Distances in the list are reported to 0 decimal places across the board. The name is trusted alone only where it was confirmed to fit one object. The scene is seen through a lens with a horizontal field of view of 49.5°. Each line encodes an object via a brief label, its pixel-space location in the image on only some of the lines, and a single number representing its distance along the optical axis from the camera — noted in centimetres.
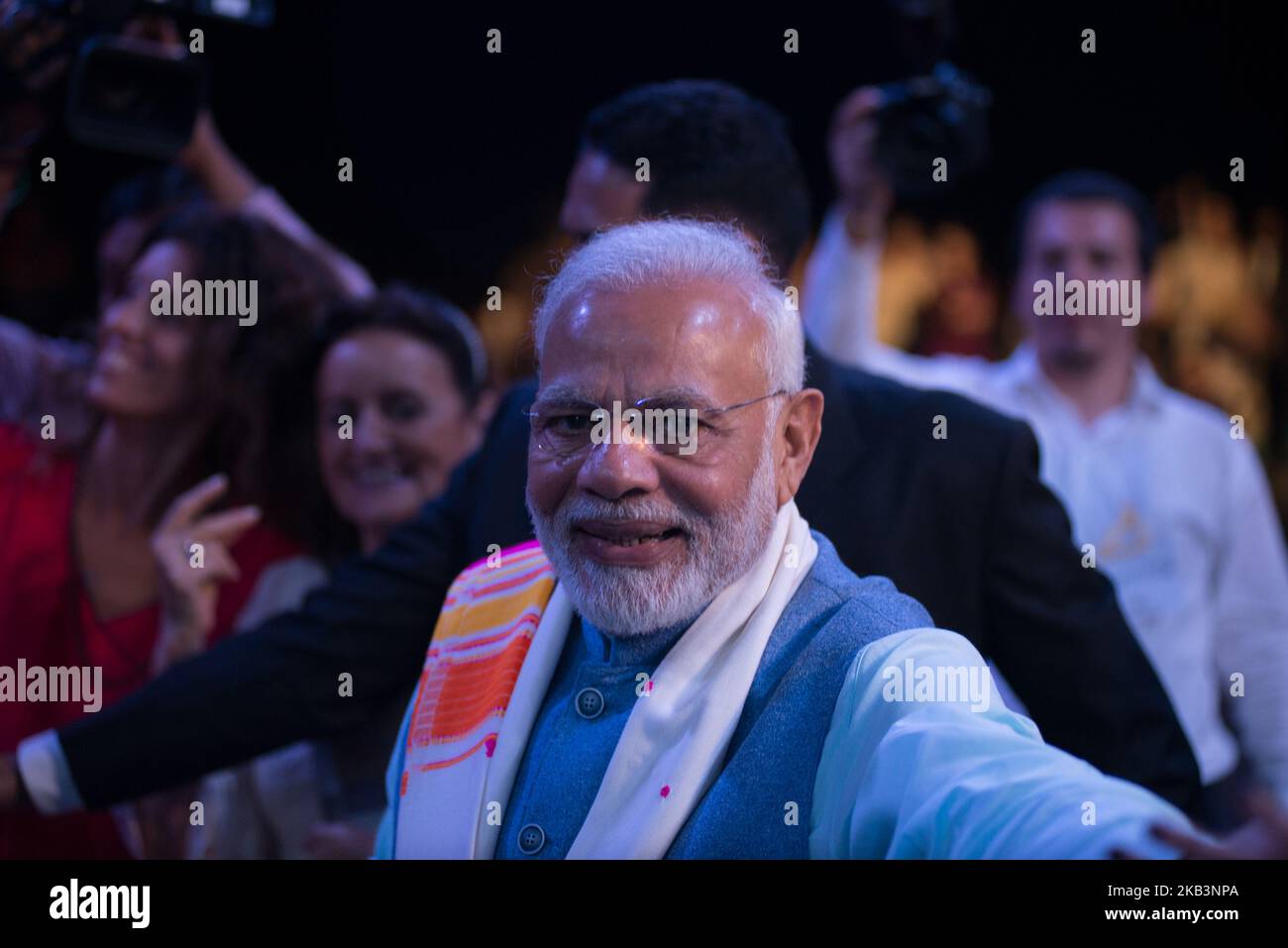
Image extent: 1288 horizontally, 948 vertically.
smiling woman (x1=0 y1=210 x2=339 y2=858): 265
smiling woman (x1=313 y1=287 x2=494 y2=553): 258
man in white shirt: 299
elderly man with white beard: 143
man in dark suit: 193
